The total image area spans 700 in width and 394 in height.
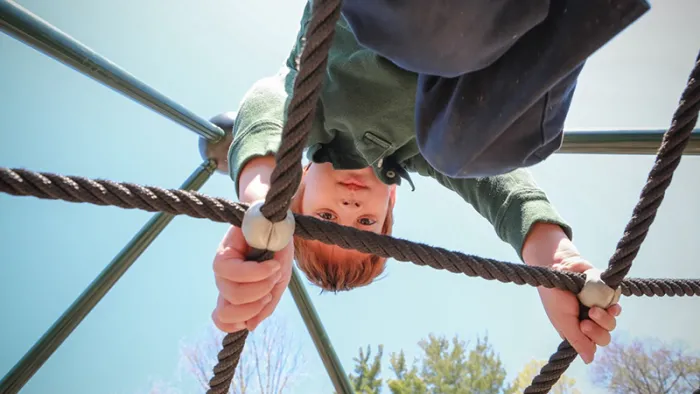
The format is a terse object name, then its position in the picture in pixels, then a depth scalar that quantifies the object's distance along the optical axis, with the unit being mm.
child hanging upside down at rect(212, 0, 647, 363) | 369
